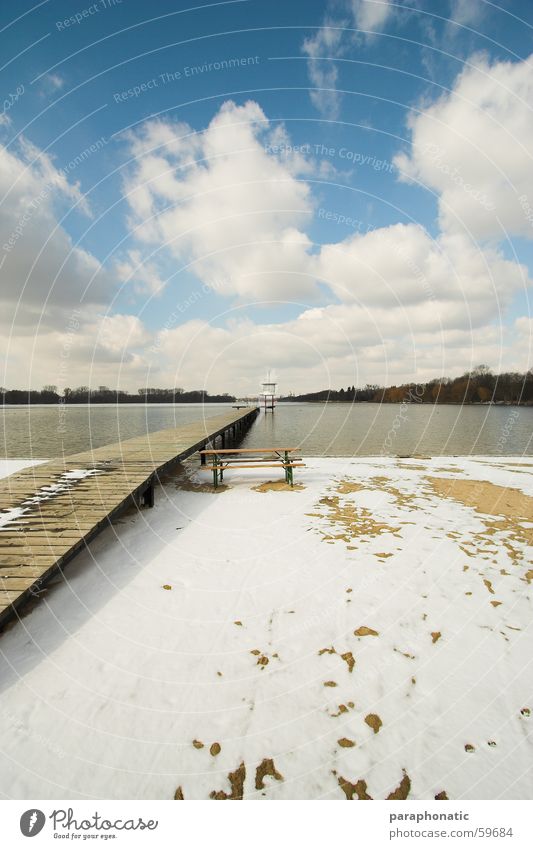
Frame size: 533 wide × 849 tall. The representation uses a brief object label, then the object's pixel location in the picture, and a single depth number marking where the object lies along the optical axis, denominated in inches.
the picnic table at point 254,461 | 368.2
